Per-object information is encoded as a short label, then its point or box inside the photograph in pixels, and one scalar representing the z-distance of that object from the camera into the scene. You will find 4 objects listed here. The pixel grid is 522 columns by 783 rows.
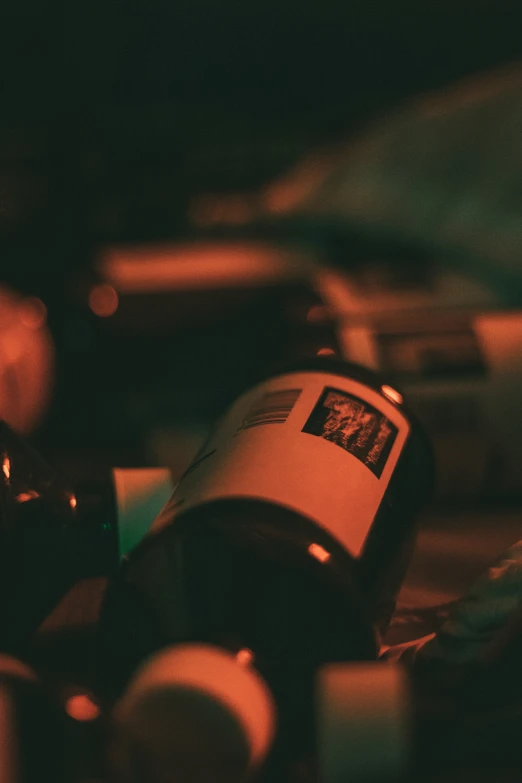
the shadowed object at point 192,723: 0.52
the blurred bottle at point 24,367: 0.75
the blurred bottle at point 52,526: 0.61
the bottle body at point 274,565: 0.57
